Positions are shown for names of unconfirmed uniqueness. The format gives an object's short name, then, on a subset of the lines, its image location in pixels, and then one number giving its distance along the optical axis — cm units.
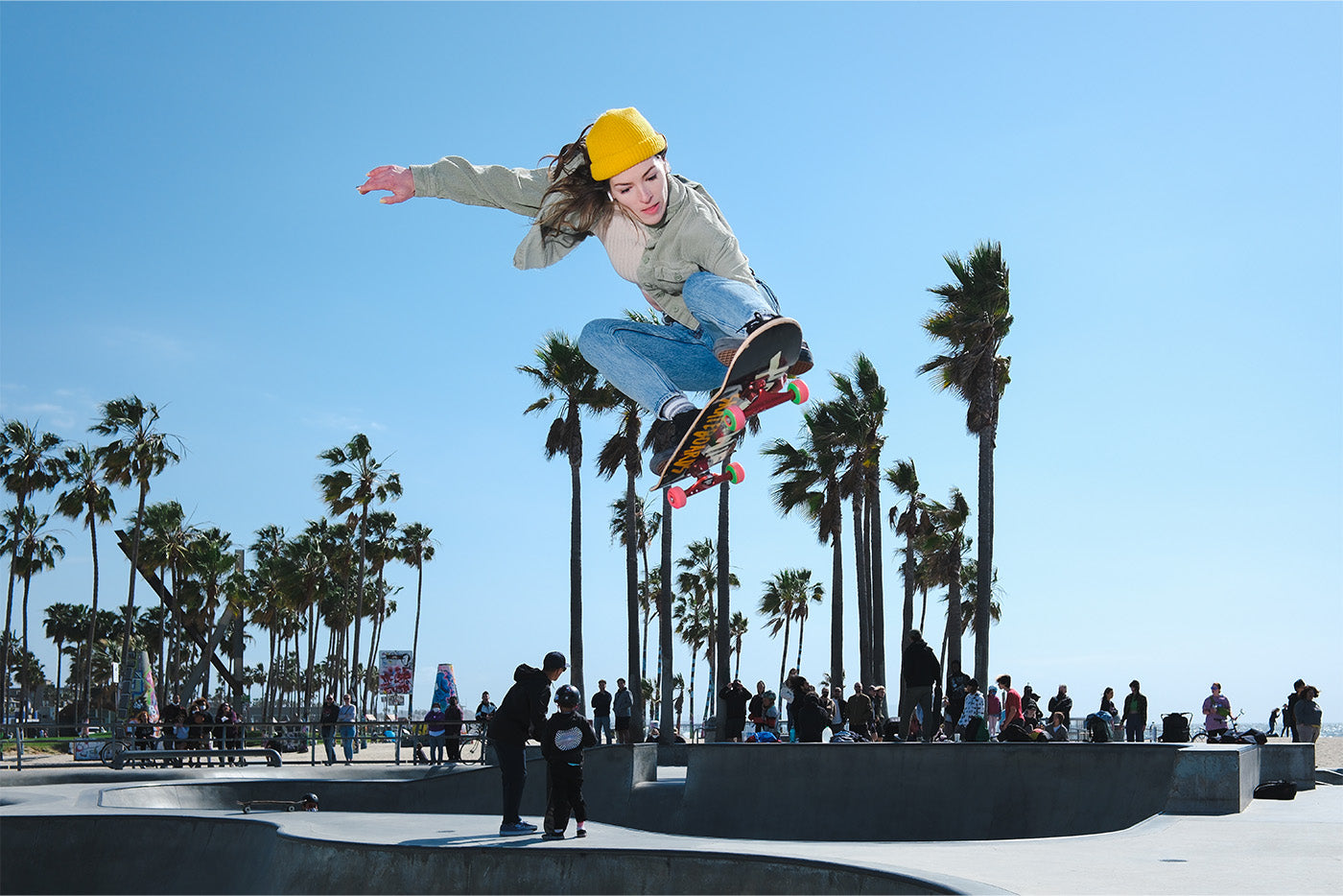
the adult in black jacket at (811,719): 1612
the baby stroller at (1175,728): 1994
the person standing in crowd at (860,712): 1817
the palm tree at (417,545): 7007
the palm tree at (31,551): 5744
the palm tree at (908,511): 4194
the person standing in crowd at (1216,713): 1888
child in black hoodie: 773
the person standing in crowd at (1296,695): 1881
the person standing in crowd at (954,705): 1686
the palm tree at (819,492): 3284
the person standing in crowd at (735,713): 1855
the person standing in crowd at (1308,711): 1873
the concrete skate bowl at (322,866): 611
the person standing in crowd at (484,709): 2226
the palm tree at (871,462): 3359
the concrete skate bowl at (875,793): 1282
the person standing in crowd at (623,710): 2395
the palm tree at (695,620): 7512
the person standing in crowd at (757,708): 1934
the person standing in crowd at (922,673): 1570
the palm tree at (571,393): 3466
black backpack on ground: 1362
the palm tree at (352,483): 5059
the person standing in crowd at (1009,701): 1619
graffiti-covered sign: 3184
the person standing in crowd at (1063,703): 2024
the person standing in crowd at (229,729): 2059
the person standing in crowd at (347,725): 2163
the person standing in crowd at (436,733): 2055
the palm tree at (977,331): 2691
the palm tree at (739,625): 8338
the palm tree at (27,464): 4719
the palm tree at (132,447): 4525
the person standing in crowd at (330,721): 2123
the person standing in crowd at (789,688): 1709
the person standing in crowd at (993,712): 1922
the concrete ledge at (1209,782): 1168
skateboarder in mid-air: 716
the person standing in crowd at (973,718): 1541
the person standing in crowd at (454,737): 2089
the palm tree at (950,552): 3665
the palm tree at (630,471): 3353
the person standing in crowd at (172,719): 2120
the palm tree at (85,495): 4753
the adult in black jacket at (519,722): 808
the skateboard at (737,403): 707
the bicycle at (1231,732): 1884
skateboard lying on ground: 1154
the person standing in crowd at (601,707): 2308
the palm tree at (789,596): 7200
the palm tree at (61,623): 9544
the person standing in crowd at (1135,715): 1969
